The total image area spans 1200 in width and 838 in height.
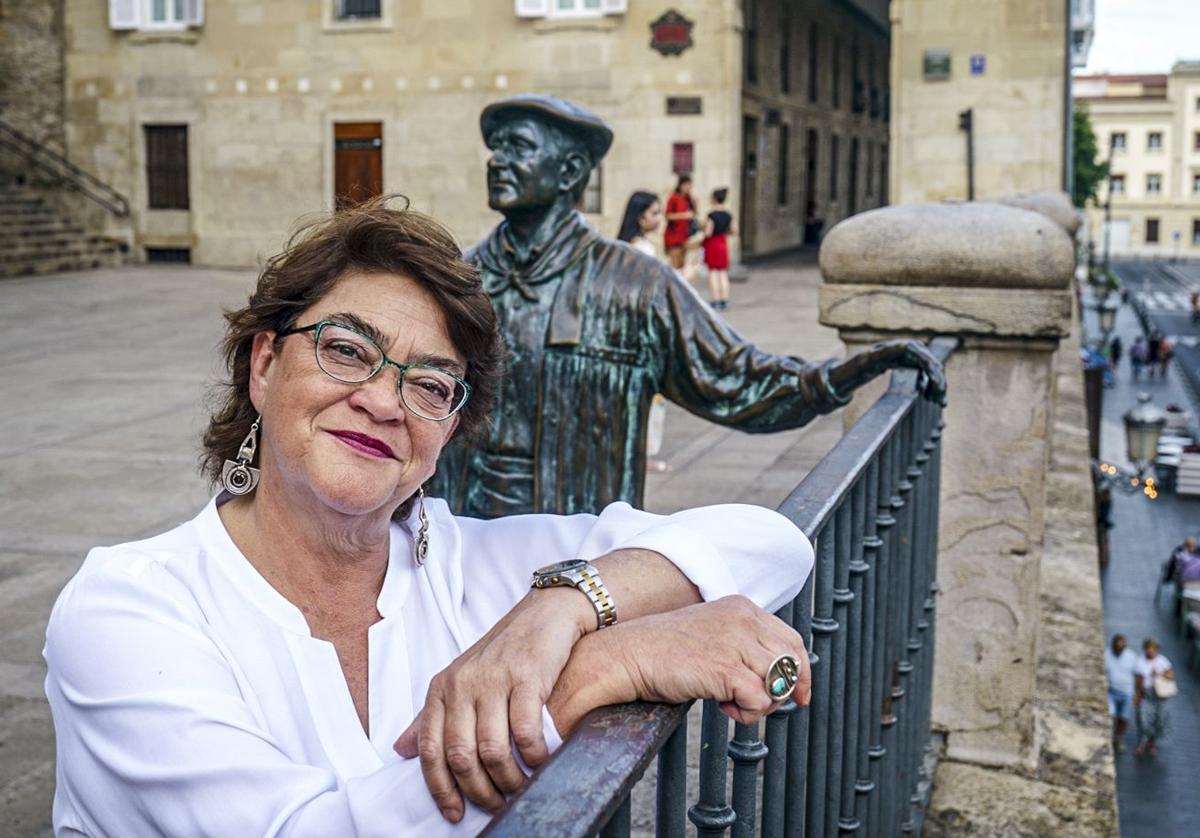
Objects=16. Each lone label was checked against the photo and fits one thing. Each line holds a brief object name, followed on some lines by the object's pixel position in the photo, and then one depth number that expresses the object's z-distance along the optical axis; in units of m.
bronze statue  3.21
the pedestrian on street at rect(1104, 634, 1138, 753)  17.64
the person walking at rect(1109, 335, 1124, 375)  49.26
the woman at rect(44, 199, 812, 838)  1.51
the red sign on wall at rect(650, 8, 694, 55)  23.27
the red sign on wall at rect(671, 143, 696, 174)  23.45
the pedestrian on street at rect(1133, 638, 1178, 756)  17.72
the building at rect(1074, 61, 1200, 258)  109.25
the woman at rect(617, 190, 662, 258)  9.58
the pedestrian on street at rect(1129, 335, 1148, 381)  54.50
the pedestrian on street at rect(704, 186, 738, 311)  17.66
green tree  62.84
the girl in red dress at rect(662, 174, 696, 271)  16.67
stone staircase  22.88
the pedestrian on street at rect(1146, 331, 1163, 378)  55.16
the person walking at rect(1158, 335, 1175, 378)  55.34
